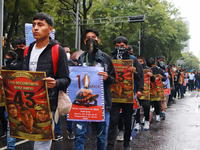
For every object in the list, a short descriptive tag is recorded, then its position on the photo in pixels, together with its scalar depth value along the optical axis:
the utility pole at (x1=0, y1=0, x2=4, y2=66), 12.26
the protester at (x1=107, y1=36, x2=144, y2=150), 4.77
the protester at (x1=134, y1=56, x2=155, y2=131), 7.12
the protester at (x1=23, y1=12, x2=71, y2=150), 2.85
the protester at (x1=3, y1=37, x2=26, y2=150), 4.33
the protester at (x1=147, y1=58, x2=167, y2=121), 8.16
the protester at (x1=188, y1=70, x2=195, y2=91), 26.91
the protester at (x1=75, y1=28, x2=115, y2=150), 3.84
